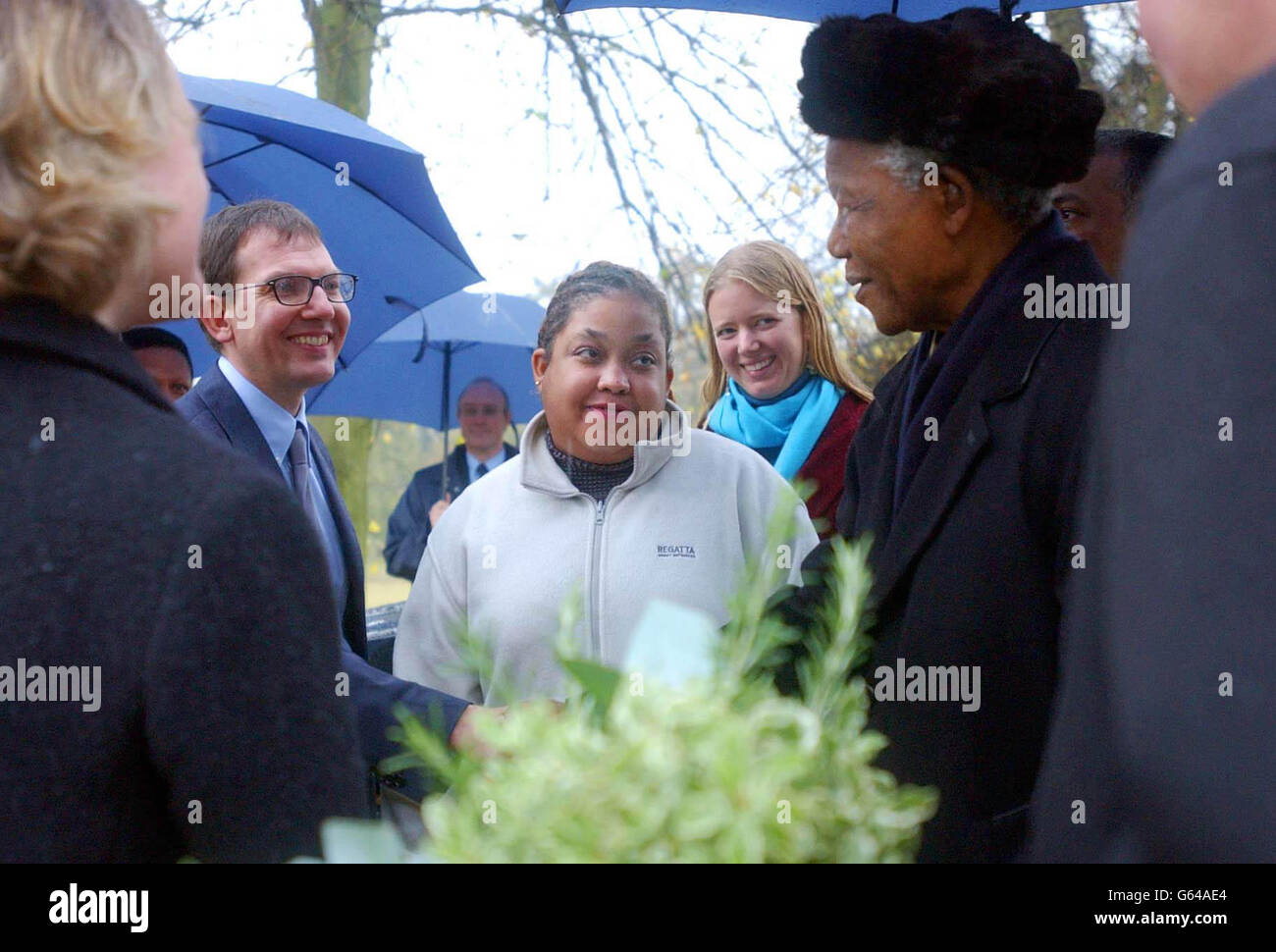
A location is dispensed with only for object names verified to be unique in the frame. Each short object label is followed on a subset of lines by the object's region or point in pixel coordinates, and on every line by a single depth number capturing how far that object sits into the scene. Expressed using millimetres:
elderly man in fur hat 1897
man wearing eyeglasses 2918
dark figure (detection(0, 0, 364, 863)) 1062
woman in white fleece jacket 2670
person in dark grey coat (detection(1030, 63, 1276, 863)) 673
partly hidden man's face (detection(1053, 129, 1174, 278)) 3035
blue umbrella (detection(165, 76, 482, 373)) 3883
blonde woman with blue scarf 3775
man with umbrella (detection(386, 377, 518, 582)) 6832
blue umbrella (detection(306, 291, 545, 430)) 7660
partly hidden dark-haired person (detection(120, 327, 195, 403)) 3904
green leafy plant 695
